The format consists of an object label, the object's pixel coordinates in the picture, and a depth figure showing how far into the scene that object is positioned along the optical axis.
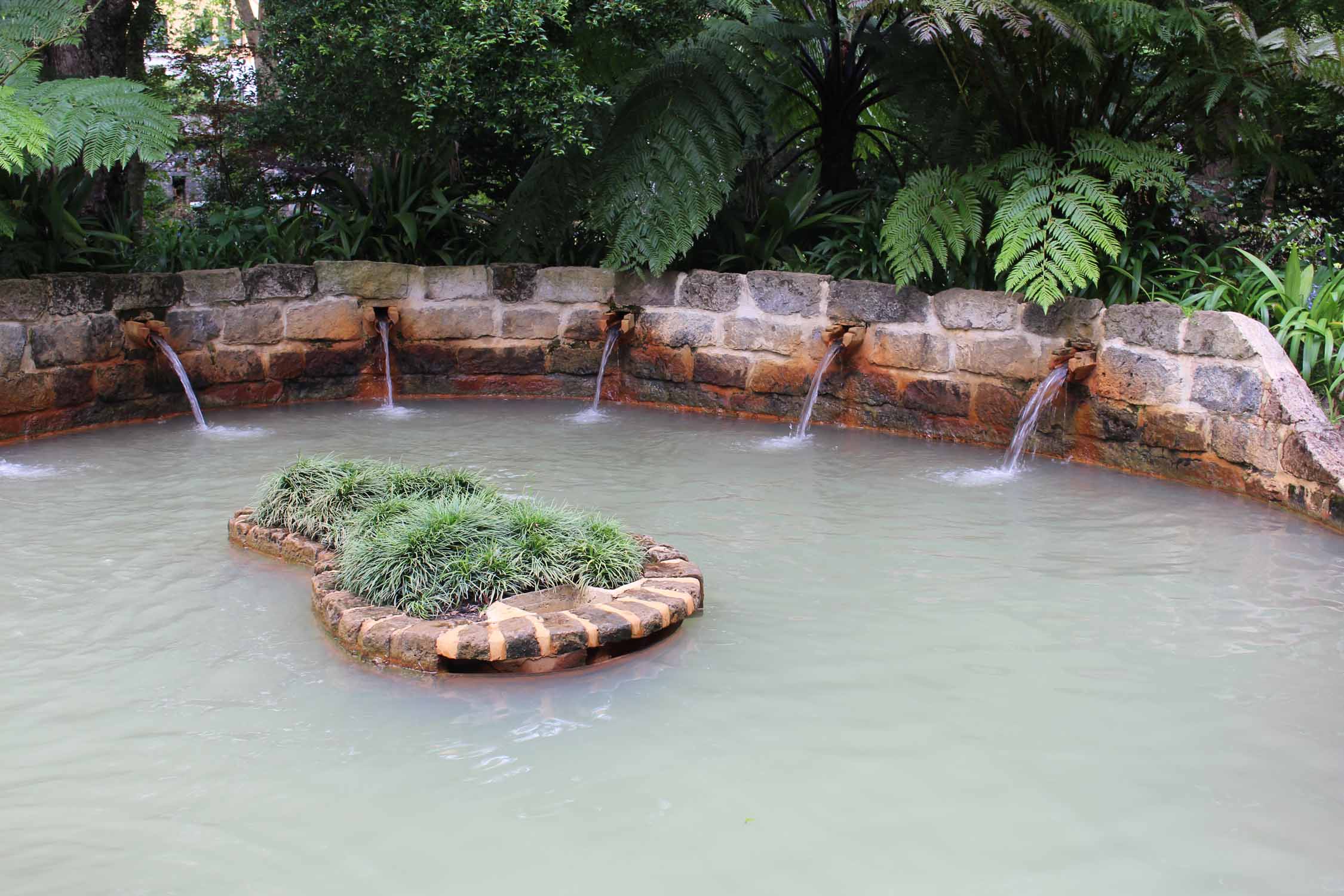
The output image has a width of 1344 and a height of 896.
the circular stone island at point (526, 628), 3.48
